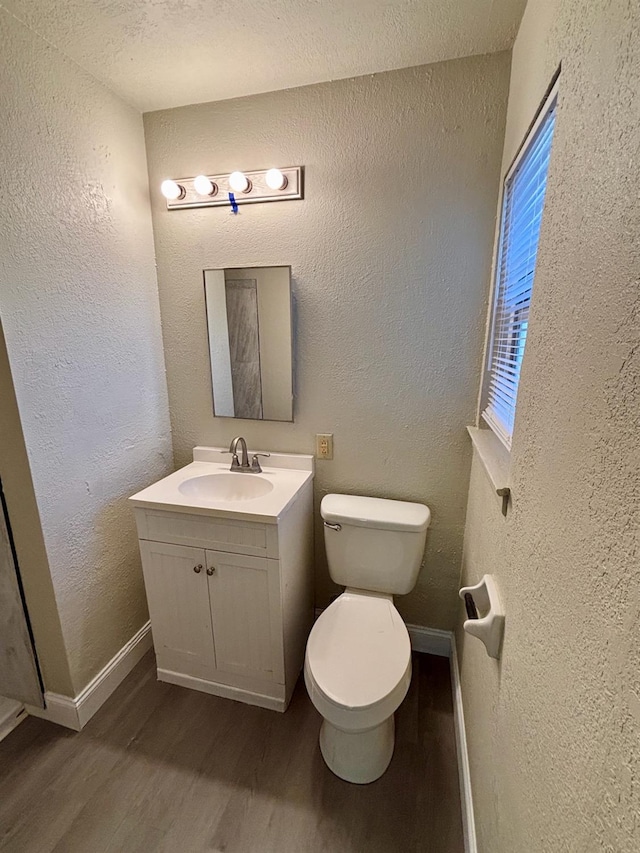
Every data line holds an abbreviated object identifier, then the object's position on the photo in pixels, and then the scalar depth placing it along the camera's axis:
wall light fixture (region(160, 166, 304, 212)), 1.55
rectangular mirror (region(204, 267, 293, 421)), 1.67
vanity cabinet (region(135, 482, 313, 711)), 1.44
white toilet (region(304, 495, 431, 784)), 1.18
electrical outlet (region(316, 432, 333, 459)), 1.75
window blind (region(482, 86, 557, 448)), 1.00
